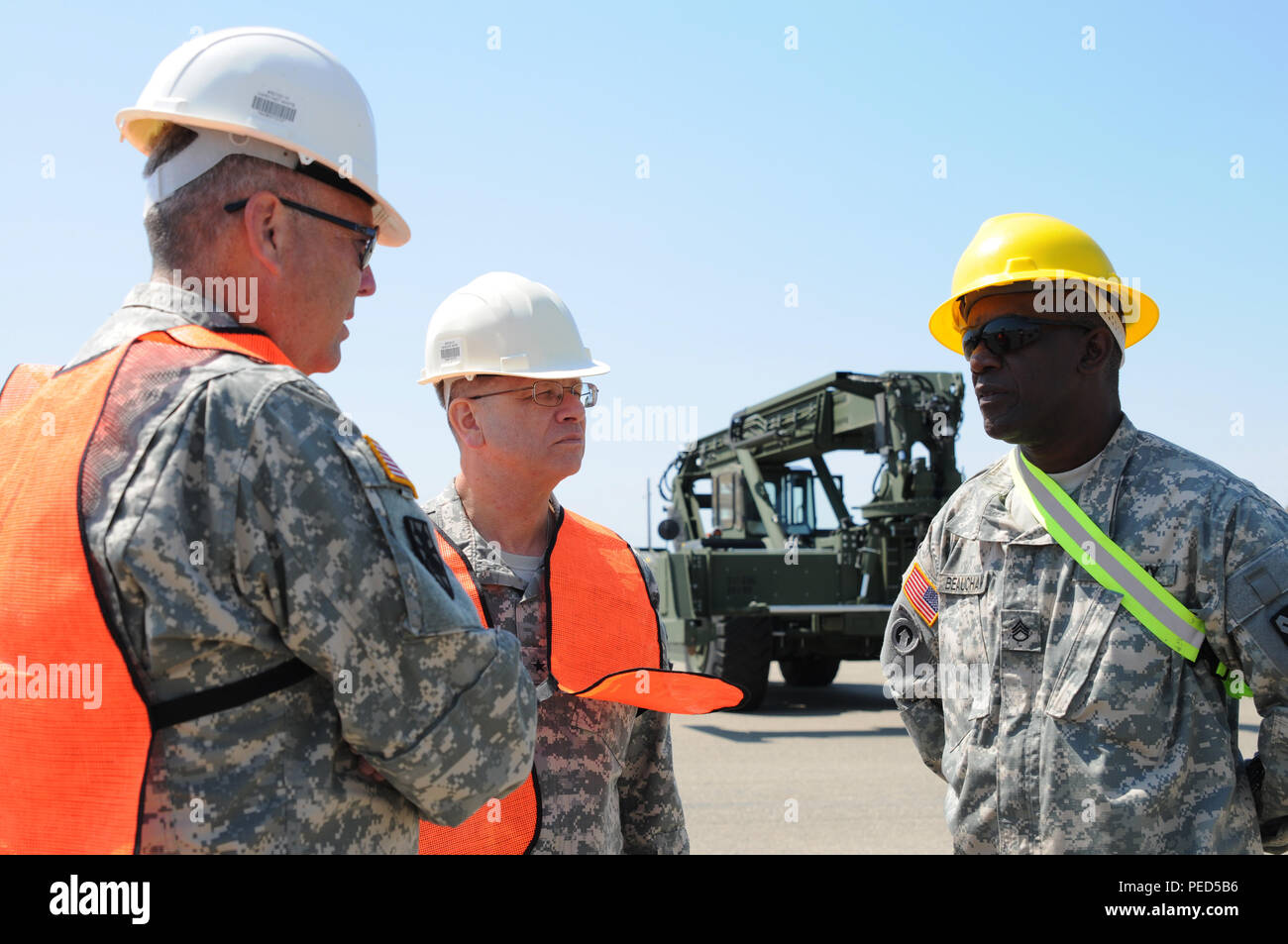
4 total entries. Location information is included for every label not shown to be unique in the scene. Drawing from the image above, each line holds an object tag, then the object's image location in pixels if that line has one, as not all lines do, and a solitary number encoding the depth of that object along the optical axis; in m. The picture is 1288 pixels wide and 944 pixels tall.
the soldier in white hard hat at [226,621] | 1.36
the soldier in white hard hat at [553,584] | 2.46
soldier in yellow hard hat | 2.40
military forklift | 12.62
